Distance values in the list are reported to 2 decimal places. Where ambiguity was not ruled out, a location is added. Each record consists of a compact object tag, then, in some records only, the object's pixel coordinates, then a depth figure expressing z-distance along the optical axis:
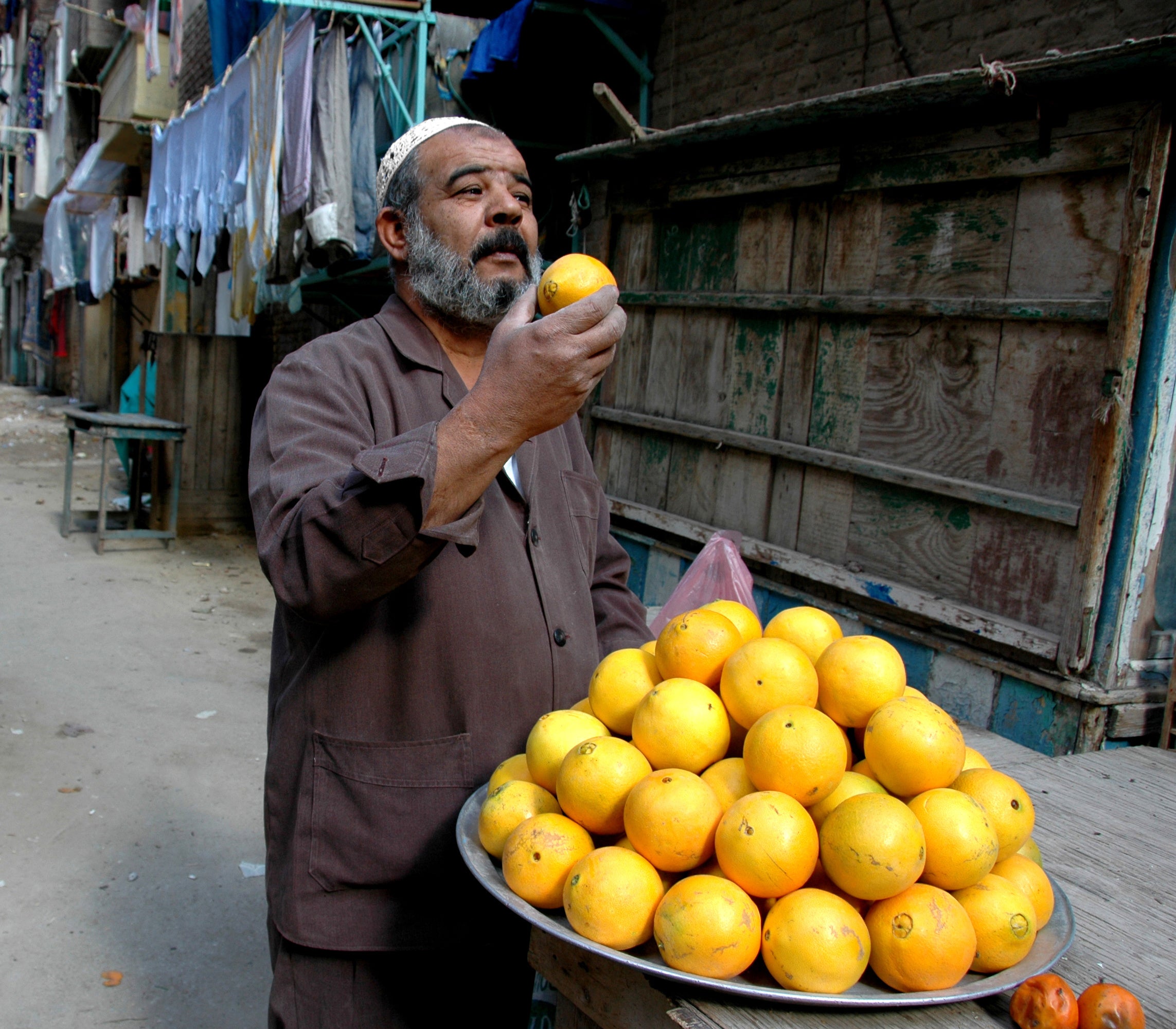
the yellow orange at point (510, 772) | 1.42
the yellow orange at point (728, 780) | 1.24
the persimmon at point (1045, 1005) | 1.06
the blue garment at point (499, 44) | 5.29
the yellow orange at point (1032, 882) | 1.20
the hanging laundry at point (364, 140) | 6.00
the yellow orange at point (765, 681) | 1.28
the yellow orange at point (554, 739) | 1.34
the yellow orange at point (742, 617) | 1.56
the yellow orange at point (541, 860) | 1.15
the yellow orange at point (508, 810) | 1.27
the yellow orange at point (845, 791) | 1.20
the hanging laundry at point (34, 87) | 21.77
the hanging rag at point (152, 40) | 10.70
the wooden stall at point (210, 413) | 9.28
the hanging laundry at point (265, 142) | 6.17
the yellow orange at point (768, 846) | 1.07
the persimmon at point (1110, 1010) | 1.09
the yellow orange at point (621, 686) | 1.42
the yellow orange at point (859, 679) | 1.28
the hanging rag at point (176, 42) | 10.01
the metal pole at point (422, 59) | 5.62
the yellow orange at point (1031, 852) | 1.35
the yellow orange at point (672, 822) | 1.14
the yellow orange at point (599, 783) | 1.22
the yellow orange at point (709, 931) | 1.01
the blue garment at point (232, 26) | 8.81
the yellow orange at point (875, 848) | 1.04
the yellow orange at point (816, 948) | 1.00
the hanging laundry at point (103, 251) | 12.84
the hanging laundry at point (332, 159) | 5.70
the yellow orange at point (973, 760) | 1.41
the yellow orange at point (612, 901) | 1.07
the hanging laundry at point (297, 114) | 5.91
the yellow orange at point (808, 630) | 1.47
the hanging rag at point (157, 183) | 8.91
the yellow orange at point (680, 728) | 1.28
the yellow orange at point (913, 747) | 1.17
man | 1.31
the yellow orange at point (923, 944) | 1.02
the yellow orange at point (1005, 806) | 1.22
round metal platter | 1.00
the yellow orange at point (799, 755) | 1.15
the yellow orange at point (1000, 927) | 1.09
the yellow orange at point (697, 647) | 1.41
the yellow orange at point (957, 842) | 1.11
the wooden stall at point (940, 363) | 2.93
